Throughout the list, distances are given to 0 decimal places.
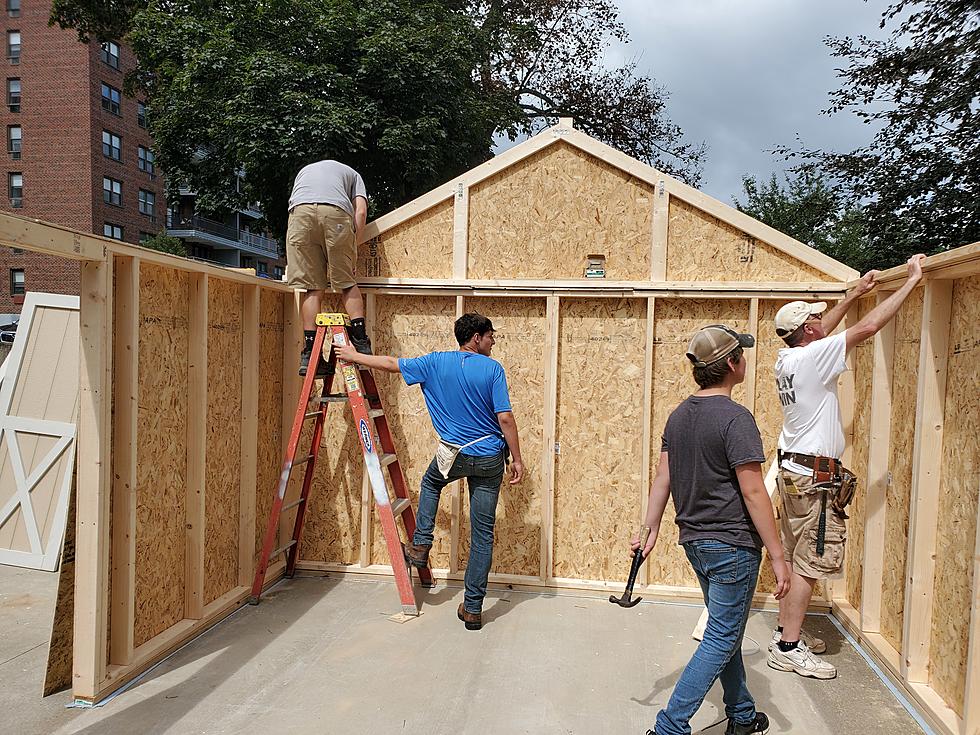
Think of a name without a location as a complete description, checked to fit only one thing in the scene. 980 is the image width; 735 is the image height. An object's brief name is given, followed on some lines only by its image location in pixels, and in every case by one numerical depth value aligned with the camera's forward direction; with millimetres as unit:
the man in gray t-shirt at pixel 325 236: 4422
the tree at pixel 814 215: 13133
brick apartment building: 27672
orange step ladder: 4289
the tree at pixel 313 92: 10219
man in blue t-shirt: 4000
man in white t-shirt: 3469
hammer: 2866
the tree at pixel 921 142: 10383
